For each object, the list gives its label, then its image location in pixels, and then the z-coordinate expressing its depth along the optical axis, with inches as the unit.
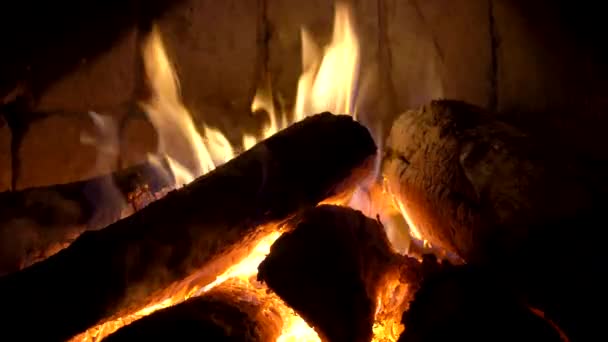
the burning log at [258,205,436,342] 43.9
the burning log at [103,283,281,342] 41.5
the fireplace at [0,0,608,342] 42.1
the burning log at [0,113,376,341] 42.9
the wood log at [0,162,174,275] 65.3
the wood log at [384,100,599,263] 41.1
